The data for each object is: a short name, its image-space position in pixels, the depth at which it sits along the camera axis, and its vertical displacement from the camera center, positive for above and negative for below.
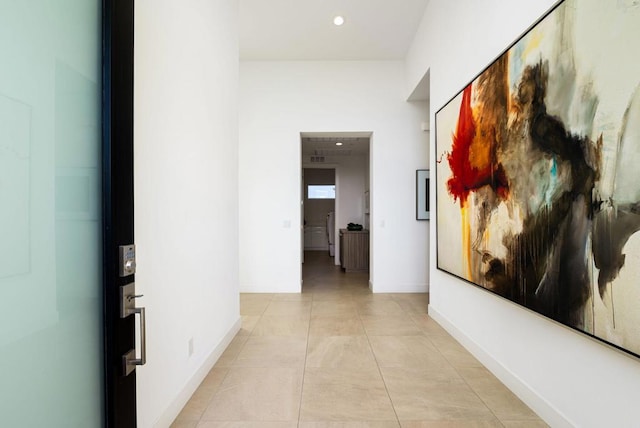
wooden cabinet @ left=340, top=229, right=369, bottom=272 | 7.32 -0.78
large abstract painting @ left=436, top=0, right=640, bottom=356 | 1.42 +0.23
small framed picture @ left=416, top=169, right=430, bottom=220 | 5.39 +0.32
